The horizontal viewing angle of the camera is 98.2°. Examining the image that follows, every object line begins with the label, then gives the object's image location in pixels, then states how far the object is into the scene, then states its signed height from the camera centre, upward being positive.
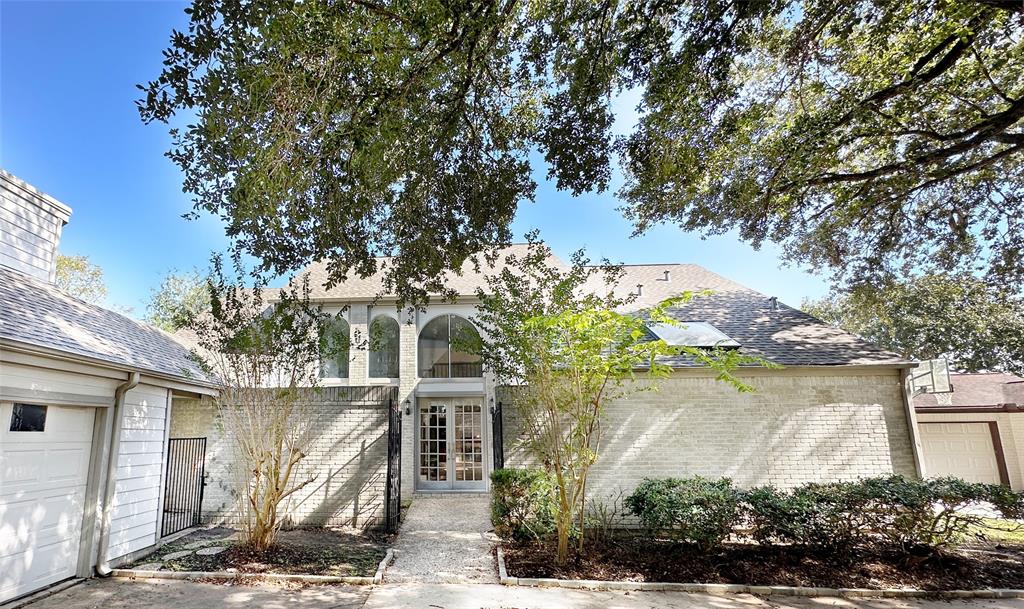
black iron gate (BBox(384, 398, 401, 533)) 8.13 -1.27
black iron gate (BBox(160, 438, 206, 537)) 7.64 -1.29
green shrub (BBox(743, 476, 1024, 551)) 5.84 -1.65
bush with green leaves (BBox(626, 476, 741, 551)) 6.11 -1.62
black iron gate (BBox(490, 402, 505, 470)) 8.16 -0.66
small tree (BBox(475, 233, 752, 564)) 5.77 +0.59
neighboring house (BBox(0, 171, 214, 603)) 4.88 -0.04
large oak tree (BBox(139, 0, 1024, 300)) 3.46 +3.34
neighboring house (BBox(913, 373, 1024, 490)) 11.61 -1.46
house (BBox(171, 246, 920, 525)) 8.11 -0.61
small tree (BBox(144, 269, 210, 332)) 22.11 +5.79
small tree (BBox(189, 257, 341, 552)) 6.53 +0.65
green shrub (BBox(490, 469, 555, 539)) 6.68 -1.57
